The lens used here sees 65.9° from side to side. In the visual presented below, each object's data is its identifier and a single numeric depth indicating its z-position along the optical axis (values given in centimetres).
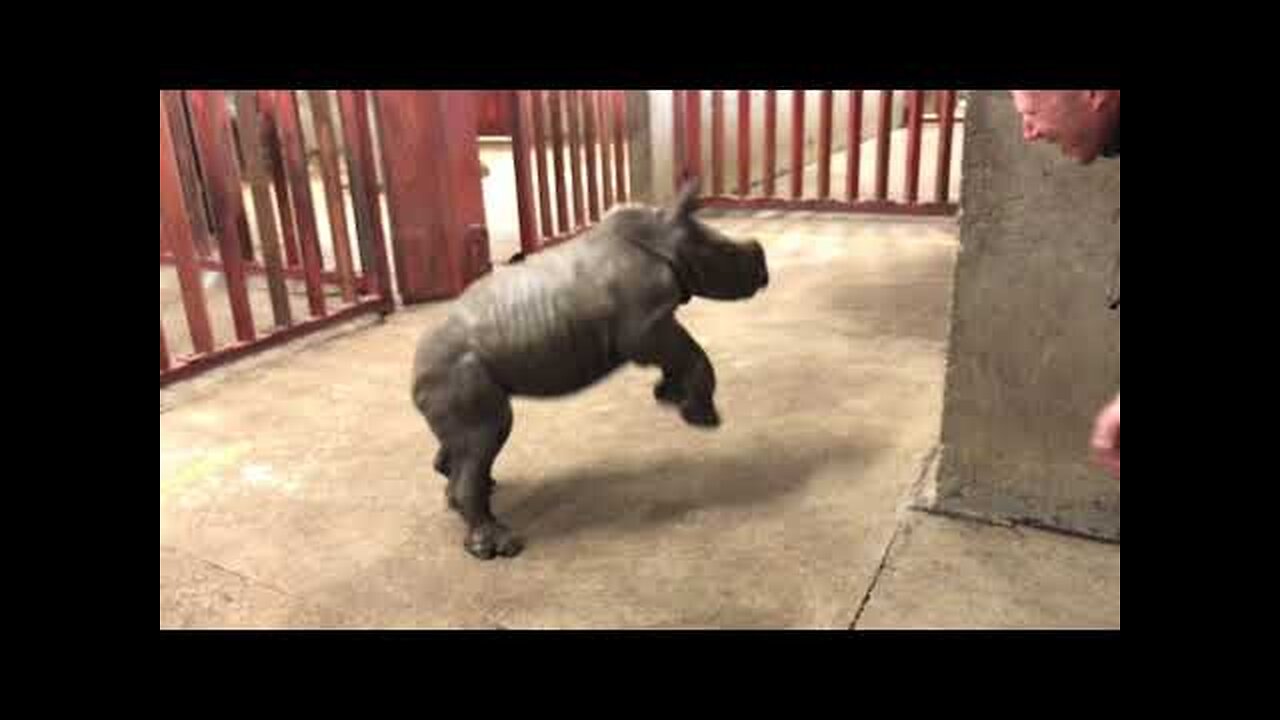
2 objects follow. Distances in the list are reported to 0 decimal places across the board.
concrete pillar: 241
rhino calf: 254
